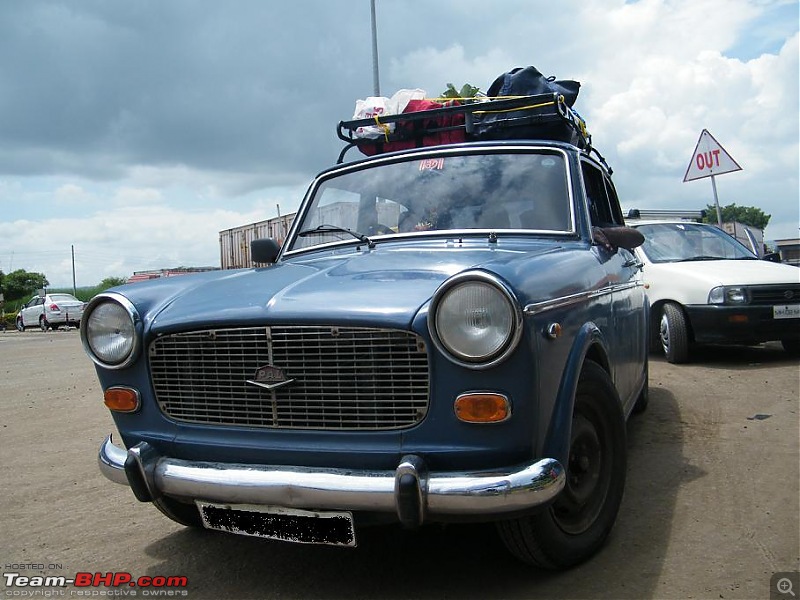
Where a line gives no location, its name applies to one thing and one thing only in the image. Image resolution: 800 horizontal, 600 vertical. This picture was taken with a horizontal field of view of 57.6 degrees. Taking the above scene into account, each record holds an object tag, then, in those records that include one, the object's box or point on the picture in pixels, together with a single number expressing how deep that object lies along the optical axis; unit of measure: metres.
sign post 10.53
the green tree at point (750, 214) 85.50
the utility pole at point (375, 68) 13.39
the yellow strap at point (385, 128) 4.84
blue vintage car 2.32
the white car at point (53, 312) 26.09
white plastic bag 5.02
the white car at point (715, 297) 6.98
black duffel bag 4.45
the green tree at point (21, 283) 56.34
